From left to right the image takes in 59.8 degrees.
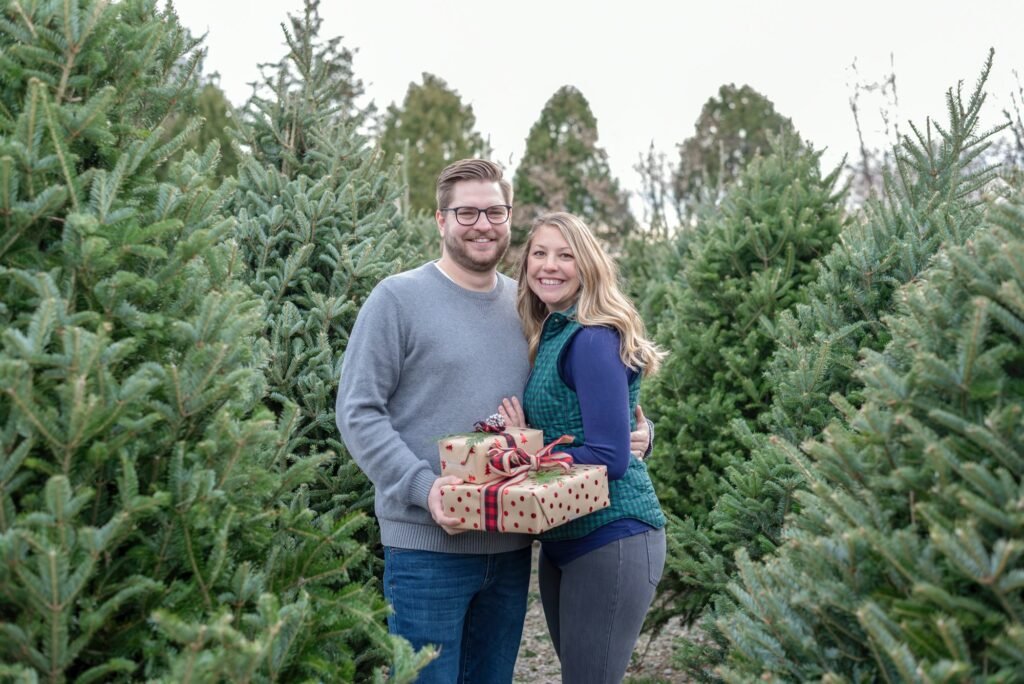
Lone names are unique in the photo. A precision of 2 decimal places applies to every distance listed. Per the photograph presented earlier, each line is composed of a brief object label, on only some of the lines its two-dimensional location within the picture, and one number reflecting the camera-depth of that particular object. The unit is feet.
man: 9.82
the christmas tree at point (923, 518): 5.38
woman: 9.77
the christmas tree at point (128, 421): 5.83
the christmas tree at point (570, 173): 81.20
